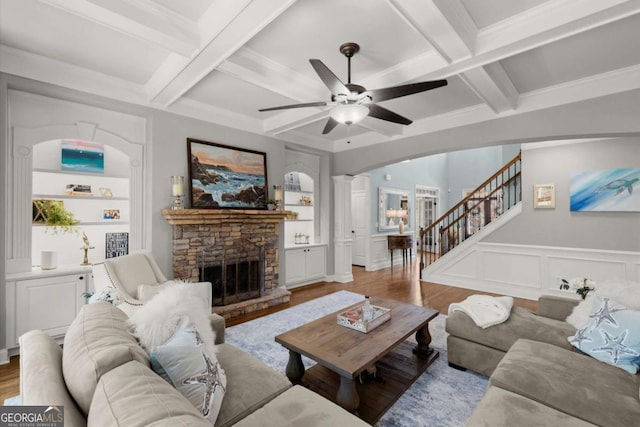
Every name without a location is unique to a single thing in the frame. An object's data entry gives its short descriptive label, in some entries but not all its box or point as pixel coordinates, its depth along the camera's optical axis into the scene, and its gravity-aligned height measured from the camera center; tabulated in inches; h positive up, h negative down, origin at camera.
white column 240.1 -12.7
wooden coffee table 76.4 -38.5
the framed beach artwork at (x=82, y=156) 130.7 +26.9
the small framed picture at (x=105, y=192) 141.0 +11.1
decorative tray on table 97.7 -36.1
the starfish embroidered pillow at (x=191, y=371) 50.4 -27.7
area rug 80.4 -54.8
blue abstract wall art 164.7 +13.7
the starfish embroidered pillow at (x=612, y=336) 70.9 -31.4
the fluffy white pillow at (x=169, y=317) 56.9 -21.3
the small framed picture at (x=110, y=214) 141.8 +0.5
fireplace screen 163.8 -36.5
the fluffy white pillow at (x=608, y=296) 83.7 -24.4
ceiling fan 88.4 +39.1
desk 289.6 -26.4
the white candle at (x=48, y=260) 120.3 -18.3
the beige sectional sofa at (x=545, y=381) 56.1 -37.9
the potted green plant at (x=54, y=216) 123.5 -0.3
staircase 216.9 +6.8
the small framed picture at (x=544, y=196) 187.2 +11.6
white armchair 108.5 -24.4
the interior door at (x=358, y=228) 307.7 -14.5
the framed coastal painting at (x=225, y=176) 161.5 +22.7
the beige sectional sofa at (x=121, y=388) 33.2 -21.8
